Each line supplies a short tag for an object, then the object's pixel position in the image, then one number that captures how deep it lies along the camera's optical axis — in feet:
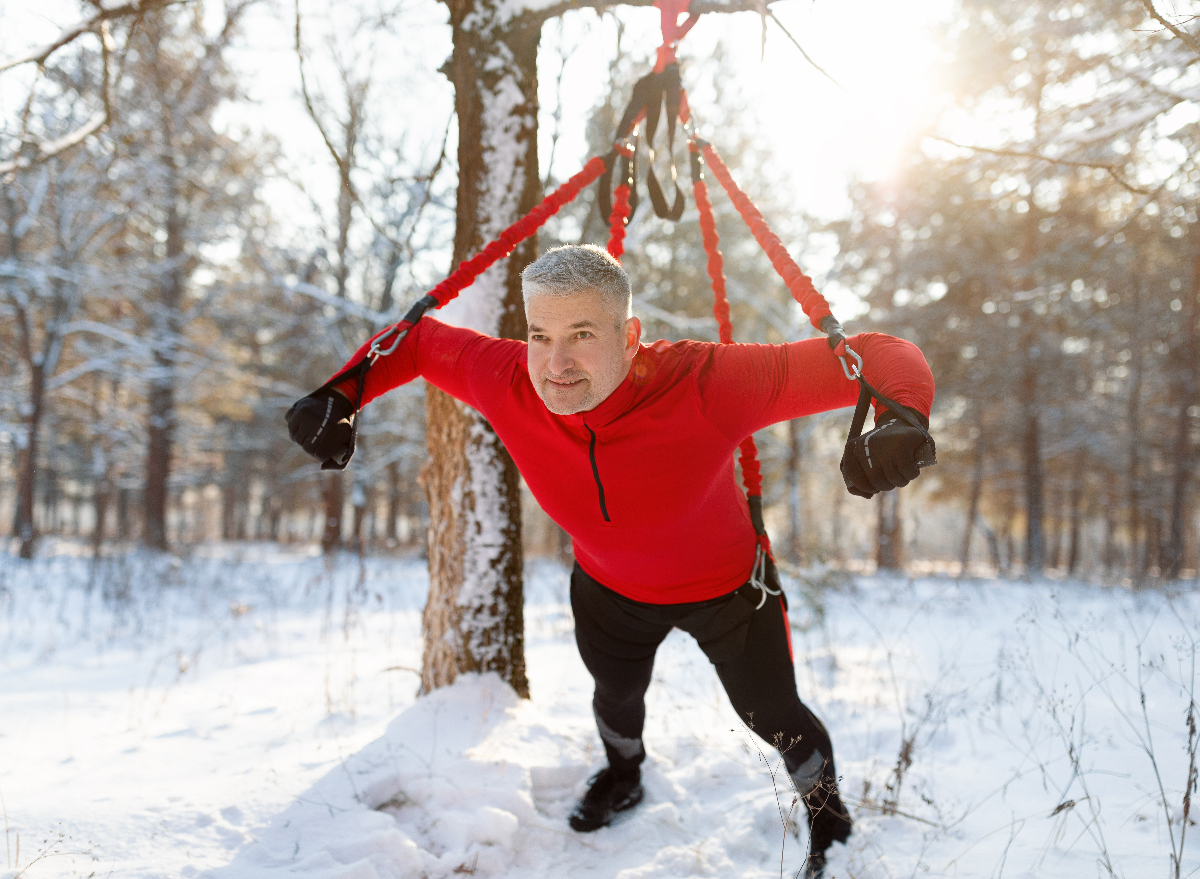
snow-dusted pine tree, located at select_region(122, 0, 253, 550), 35.32
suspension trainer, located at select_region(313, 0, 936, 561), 6.76
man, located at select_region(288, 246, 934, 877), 5.99
